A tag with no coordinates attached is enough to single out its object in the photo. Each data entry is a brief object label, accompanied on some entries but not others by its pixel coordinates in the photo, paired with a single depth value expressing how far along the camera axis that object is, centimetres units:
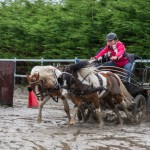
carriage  1155
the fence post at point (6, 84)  1416
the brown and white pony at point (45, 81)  980
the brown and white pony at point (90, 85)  1026
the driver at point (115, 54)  1146
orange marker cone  1423
